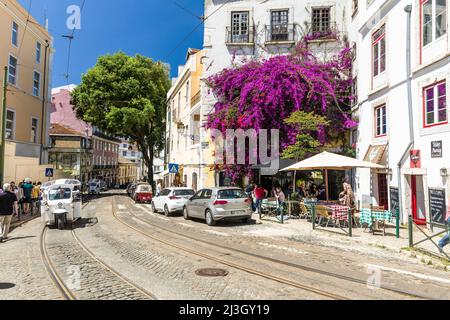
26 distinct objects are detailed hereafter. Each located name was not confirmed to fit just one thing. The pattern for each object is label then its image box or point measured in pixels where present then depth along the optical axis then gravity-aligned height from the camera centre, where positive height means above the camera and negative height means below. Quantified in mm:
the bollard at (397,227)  10519 -1412
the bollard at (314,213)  12693 -1227
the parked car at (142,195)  27938 -1361
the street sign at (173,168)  24642 +682
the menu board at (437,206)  11109 -799
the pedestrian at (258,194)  17297 -739
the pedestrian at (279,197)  15570 -789
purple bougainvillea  19641 +4793
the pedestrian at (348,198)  12828 -658
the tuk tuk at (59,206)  13516 -1126
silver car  13992 -1059
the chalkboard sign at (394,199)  13747 -724
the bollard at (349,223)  11125 -1366
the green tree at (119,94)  35406 +8665
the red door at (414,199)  12992 -685
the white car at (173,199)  18266 -1110
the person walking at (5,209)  10820 -1017
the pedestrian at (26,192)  18539 -811
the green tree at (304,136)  18062 +2253
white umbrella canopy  13025 +662
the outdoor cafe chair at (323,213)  12553 -1219
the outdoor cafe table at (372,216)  11172 -1154
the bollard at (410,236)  9138 -1456
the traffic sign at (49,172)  27562 +384
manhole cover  6777 -1857
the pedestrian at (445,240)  8336 -1415
